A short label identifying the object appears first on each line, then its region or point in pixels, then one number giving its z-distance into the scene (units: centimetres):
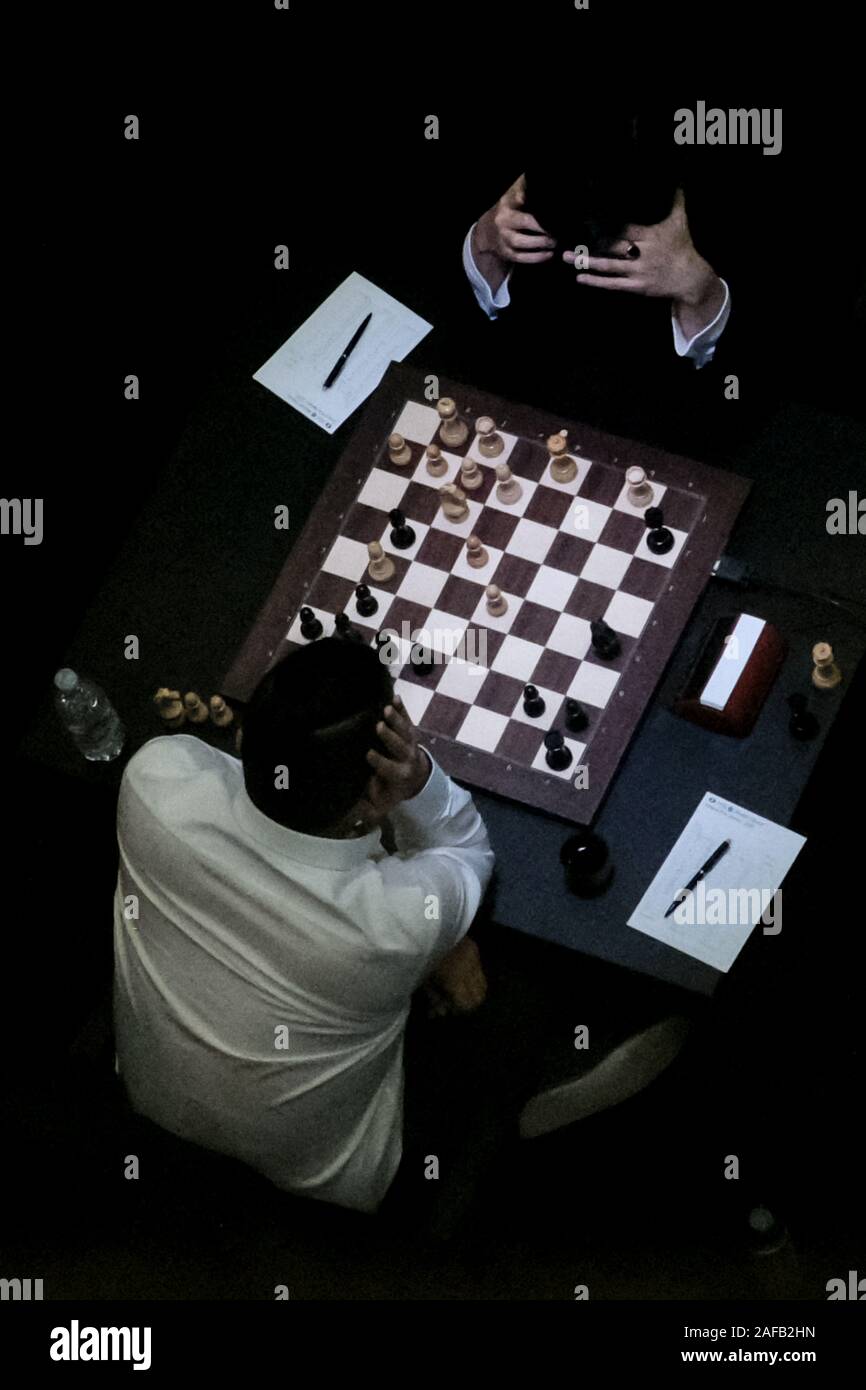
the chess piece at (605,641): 277
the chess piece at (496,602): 285
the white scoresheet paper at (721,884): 261
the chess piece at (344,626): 285
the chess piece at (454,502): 294
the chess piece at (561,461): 294
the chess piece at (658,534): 286
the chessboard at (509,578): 278
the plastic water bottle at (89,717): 278
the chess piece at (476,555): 290
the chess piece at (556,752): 271
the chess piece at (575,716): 273
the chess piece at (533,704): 275
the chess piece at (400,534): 293
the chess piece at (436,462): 299
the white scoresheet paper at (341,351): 313
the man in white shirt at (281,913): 230
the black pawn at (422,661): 284
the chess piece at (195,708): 284
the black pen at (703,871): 263
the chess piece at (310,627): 288
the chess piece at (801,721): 270
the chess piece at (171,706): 285
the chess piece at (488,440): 297
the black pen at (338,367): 313
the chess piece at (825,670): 270
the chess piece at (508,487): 295
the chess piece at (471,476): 295
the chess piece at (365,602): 289
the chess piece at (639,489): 290
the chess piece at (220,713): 285
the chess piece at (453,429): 301
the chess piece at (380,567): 293
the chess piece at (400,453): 301
